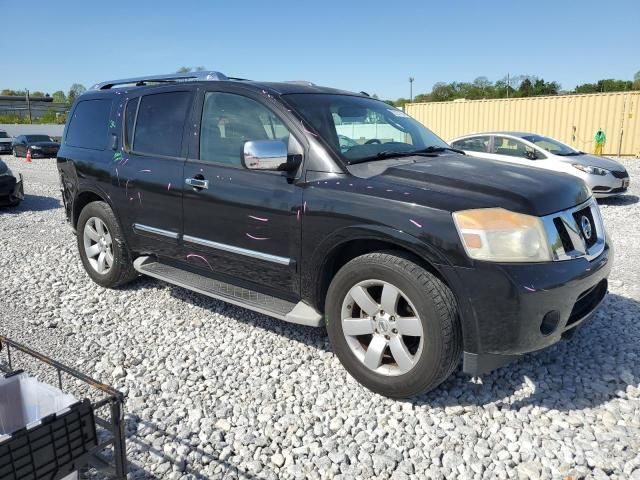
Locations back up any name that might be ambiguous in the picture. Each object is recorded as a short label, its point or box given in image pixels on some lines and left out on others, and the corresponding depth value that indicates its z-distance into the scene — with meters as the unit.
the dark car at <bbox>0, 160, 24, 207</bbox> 10.12
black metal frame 2.07
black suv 2.72
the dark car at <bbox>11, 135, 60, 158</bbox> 26.12
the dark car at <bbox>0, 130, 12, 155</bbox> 29.22
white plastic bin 2.23
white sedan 10.11
